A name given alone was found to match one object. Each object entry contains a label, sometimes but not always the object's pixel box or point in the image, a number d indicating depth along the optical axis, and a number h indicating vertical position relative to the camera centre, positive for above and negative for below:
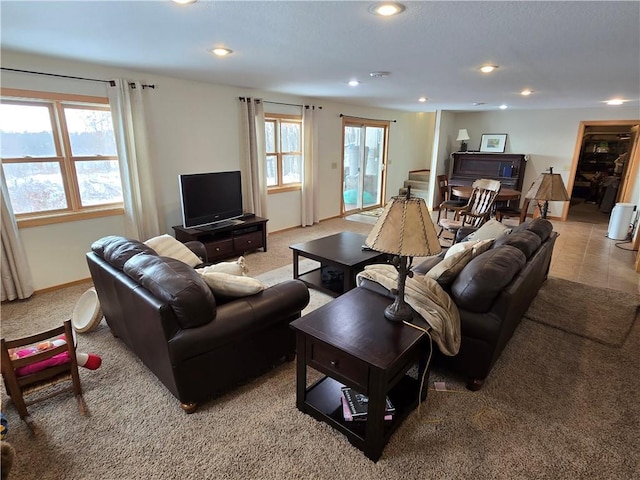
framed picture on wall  7.38 +0.20
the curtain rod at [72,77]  2.92 +0.65
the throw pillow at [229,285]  1.98 -0.77
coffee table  3.11 -0.99
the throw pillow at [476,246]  2.38 -0.67
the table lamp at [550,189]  3.42 -0.36
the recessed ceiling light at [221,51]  2.67 +0.76
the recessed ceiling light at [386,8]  1.77 +0.73
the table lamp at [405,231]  1.56 -0.36
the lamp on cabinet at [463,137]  7.62 +0.31
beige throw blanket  1.83 -0.84
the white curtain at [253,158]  4.77 -0.12
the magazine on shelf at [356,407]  1.76 -1.30
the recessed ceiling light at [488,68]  3.08 +0.74
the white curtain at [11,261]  3.01 -1.00
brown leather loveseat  1.73 -0.92
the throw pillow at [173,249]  2.84 -0.82
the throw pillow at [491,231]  3.12 -0.71
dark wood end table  1.55 -0.97
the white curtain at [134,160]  3.53 -0.11
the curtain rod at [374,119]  6.36 +0.63
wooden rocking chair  5.09 -0.82
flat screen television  4.00 -0.58
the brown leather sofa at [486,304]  1.93 -0.86
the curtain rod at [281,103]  4.67 +0.69
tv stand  4.08 -1.06
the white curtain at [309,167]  5.64 -0.28
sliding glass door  6.88 -0.27
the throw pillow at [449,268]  2.18 -0.73
